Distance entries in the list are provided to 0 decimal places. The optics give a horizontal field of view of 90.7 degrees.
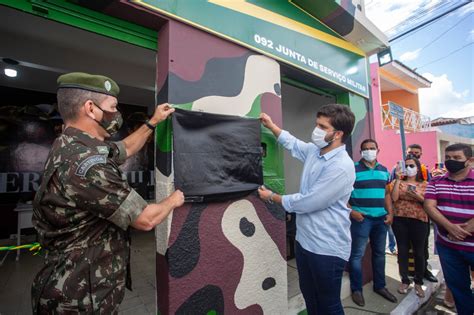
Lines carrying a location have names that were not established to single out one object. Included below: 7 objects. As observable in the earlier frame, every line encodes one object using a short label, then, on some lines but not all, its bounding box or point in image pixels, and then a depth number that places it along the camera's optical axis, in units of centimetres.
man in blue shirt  168
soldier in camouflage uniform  109
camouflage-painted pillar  161
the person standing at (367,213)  283
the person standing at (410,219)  300
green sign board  176
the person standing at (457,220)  214
